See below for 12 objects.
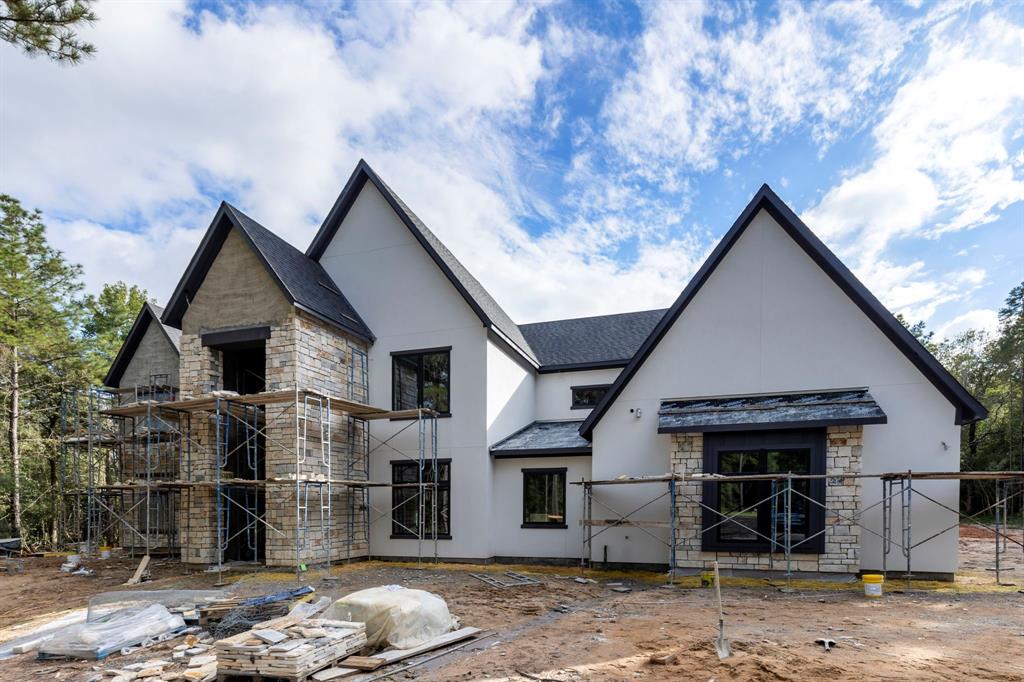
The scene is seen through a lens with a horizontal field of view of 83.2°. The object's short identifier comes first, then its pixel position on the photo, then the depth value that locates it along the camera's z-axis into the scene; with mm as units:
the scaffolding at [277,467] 12305
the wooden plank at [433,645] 6645
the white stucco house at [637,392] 10750
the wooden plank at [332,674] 6117
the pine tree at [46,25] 6070
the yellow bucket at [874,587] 9250
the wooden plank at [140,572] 11773
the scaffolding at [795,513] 10117
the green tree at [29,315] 19592
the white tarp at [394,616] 7074
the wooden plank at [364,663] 6348
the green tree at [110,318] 27766
